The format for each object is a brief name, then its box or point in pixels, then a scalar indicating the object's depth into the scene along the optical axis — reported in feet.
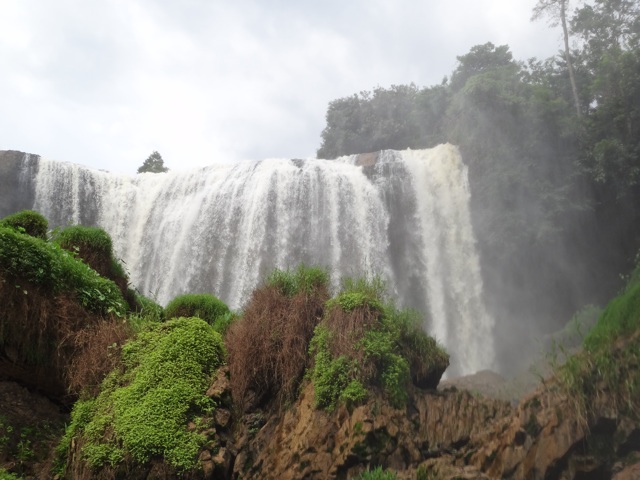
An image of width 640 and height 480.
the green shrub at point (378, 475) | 15.51
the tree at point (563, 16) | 73.41
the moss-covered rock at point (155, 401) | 16.89
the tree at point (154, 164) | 104.06
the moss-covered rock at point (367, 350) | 19.08
